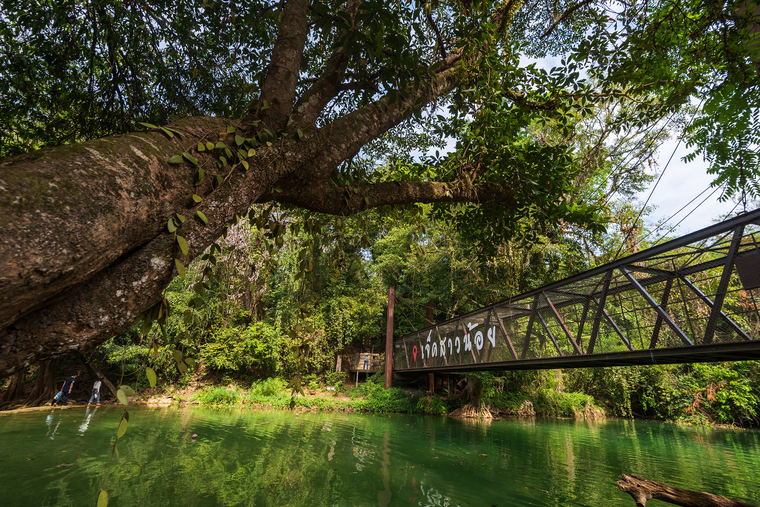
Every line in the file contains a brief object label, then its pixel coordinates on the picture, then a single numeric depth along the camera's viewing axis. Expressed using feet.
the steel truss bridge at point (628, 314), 10.52
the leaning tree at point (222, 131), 3.03
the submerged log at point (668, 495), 7.98
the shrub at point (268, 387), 43.39
